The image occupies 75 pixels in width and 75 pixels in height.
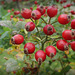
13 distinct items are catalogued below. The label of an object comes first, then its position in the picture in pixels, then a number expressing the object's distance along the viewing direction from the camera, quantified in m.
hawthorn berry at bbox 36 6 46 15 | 0.35
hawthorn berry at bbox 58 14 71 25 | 0.33
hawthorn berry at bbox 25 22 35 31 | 0.33
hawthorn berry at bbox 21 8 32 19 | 0.34
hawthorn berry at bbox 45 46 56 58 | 0.32
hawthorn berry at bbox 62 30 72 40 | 0.32
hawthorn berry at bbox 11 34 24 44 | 0.33
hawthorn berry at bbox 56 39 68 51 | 0.32
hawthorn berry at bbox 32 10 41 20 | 0.34
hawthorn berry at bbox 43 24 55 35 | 0.33
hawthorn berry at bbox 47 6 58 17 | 0.34
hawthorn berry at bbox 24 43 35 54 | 0.33
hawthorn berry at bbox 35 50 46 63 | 0.32
